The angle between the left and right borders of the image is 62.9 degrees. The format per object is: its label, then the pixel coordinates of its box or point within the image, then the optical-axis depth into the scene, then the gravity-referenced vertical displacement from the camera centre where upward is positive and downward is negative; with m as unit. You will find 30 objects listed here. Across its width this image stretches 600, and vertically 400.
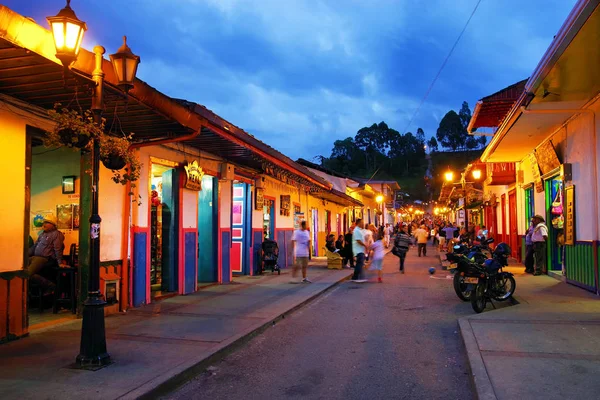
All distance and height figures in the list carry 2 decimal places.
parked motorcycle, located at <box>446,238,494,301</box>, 9.27 -0.81
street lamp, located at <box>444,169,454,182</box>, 25.62 +2.55
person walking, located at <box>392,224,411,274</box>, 16.88 -0.76
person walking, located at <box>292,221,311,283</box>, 13.48 -0.71
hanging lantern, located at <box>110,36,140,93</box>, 5.82 +1.91
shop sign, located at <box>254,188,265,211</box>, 15.32 +0.83
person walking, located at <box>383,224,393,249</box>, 34.31 -0.83
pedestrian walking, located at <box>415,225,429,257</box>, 24.80 -0.67
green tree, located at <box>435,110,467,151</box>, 133.38 +24.86
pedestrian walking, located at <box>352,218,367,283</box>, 14.33 -0.73
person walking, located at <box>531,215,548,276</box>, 13.51 -0.52
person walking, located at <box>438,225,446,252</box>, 27.08 -0.90
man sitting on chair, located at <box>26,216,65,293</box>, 8.81 -0.52
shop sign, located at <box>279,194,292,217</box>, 18.44 +0.75
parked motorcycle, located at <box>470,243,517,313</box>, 9.05 -1.16
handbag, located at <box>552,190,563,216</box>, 13.08 +0.50
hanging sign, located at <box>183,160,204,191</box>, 10.73 +1.09
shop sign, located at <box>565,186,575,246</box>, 11.34 +0.19
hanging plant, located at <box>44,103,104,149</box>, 5.66 +1.11
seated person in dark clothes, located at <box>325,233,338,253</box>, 18.52 -0.80
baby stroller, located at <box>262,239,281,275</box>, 15.93 -0.96
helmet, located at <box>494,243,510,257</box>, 10.38 -0.56
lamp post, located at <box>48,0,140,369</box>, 5.08 +0.66
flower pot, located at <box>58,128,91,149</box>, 5.75 +1.04
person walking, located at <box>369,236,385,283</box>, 14.66 -1.02
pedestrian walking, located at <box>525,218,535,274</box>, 14.05 -0.84
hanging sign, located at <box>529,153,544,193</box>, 14.40 +1.46
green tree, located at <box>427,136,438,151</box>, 137.85 +22.39
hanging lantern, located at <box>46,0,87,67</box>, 5.04 +1.97
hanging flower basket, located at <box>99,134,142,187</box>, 6.44 +0.96
